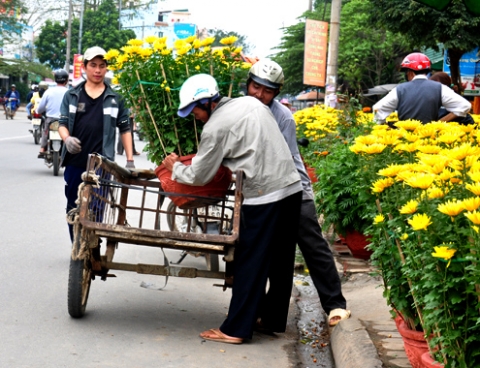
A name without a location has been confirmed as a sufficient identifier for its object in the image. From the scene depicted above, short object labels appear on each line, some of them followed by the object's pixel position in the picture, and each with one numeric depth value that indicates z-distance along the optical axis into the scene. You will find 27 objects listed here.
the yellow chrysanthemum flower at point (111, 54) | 6.27
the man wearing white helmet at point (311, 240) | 5.97
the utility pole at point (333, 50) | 17.45
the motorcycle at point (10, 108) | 39.06
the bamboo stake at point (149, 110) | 6.05
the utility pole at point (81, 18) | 54.89
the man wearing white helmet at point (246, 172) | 5.28
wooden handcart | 5.30
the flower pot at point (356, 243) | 8.16
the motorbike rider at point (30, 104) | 26.13
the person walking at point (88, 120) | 7.03
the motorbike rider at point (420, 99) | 7.87
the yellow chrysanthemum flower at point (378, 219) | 4.30
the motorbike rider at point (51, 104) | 14.51
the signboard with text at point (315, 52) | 21.12
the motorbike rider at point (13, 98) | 39.22
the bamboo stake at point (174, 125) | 6.00
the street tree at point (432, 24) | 13.36
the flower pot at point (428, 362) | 3.75
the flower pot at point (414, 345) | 4.27
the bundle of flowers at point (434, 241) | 3.23
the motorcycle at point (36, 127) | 21.05
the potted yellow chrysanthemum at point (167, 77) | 6.04
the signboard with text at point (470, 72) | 15.55
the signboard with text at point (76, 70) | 55.71
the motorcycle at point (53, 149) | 14.73
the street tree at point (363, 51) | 32.28
